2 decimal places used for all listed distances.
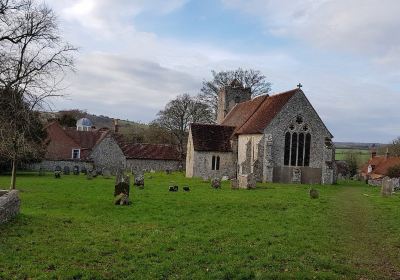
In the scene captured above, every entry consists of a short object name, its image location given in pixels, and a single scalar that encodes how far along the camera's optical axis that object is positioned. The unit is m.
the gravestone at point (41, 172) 41.39
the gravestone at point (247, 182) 27.70
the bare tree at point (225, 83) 60.16
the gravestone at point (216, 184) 27.95
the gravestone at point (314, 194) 23.19
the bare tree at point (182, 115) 64.19
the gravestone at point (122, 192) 18.33
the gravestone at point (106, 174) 38.50
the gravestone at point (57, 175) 36.49
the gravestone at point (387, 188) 26.22
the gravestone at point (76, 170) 44.23
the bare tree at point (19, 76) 19.55
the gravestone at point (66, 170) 43.67
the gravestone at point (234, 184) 27.58
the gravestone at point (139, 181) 27.89
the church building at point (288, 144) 36.28
